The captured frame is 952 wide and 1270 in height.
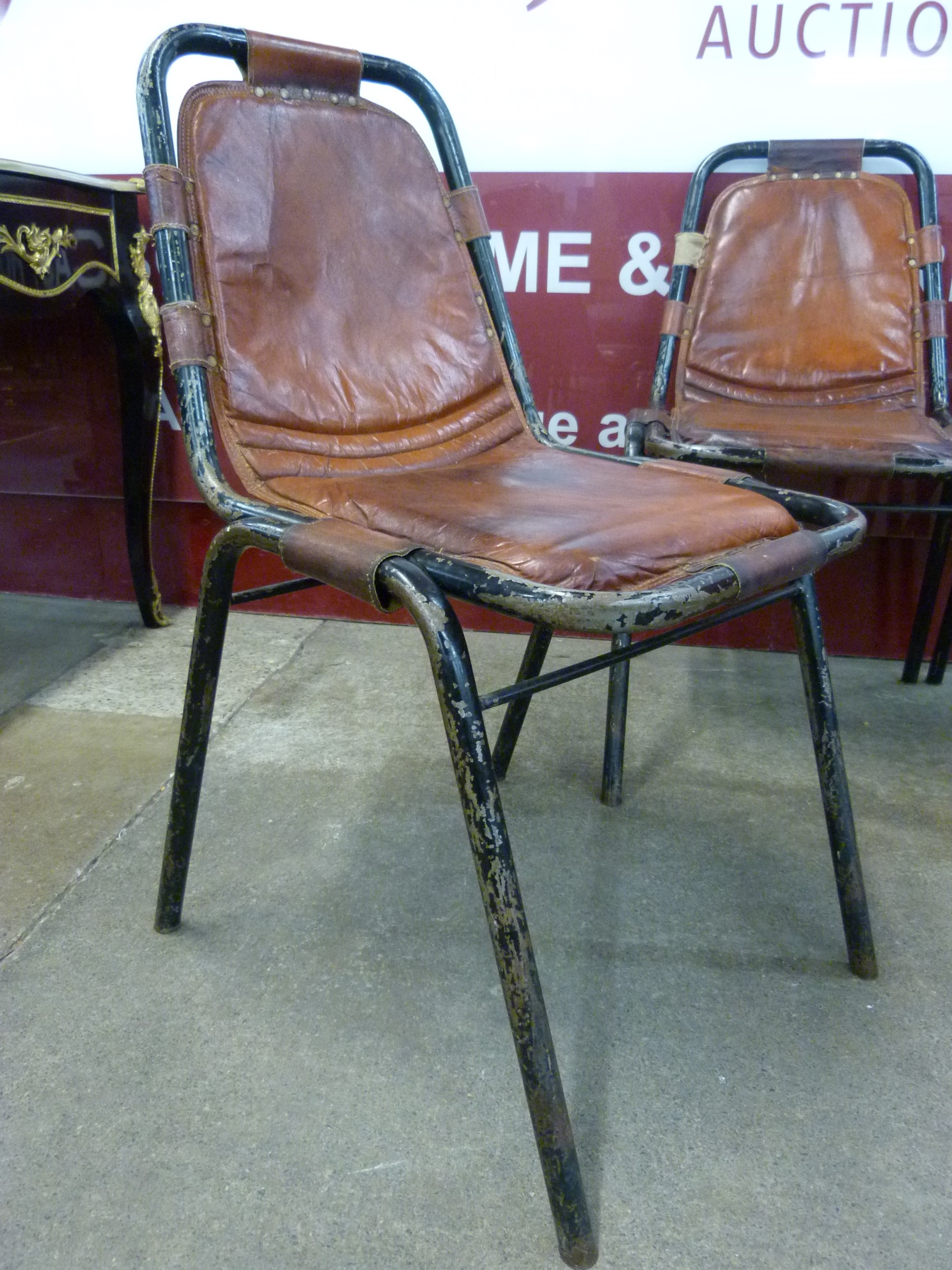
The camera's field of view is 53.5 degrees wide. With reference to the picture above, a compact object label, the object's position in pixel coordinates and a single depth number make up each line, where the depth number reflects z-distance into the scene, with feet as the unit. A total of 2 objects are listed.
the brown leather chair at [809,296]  4.65
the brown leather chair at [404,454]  2.11
